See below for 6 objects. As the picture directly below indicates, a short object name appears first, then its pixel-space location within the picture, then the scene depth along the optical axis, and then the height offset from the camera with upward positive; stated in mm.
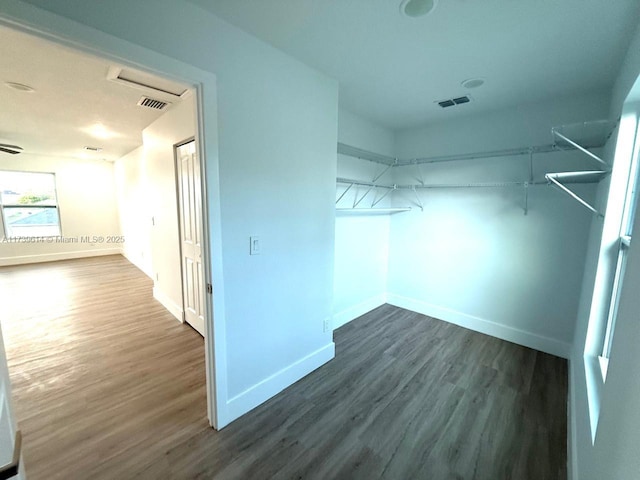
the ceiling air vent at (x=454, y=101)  2490 +1085
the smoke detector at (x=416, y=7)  1315 +1053
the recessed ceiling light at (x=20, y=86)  2283 +1059
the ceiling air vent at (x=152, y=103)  2687 +1114
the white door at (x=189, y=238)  2820 -333
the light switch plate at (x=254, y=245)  1812 -245
